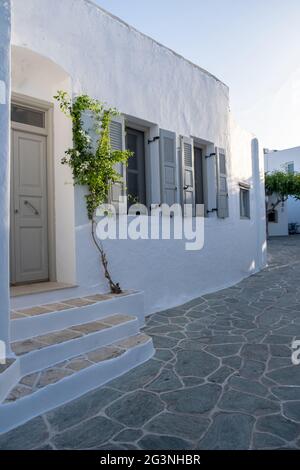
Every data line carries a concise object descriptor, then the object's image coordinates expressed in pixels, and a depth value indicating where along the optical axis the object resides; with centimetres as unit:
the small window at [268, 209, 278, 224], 2347
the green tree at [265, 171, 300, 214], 1992
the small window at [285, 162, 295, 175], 2555
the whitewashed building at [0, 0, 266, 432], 297
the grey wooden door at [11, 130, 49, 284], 442
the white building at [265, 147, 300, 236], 2350
